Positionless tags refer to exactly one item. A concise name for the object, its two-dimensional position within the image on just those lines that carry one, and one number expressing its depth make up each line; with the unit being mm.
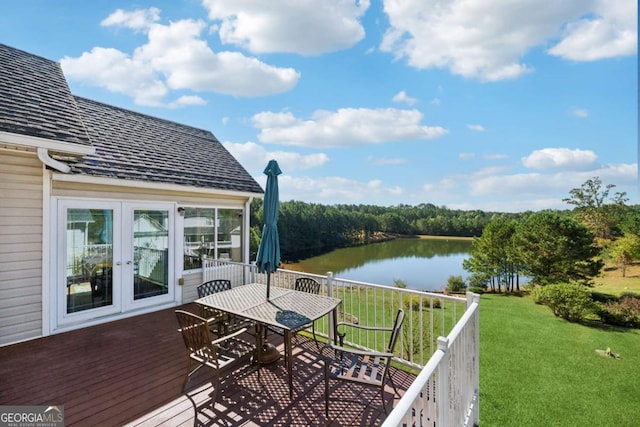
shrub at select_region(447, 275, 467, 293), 19875
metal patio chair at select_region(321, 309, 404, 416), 2522
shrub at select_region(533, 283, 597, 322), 9906
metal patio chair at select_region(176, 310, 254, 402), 2793
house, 4176
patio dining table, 2967
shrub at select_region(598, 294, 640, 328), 9703
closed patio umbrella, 3676
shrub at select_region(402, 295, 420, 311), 12668
